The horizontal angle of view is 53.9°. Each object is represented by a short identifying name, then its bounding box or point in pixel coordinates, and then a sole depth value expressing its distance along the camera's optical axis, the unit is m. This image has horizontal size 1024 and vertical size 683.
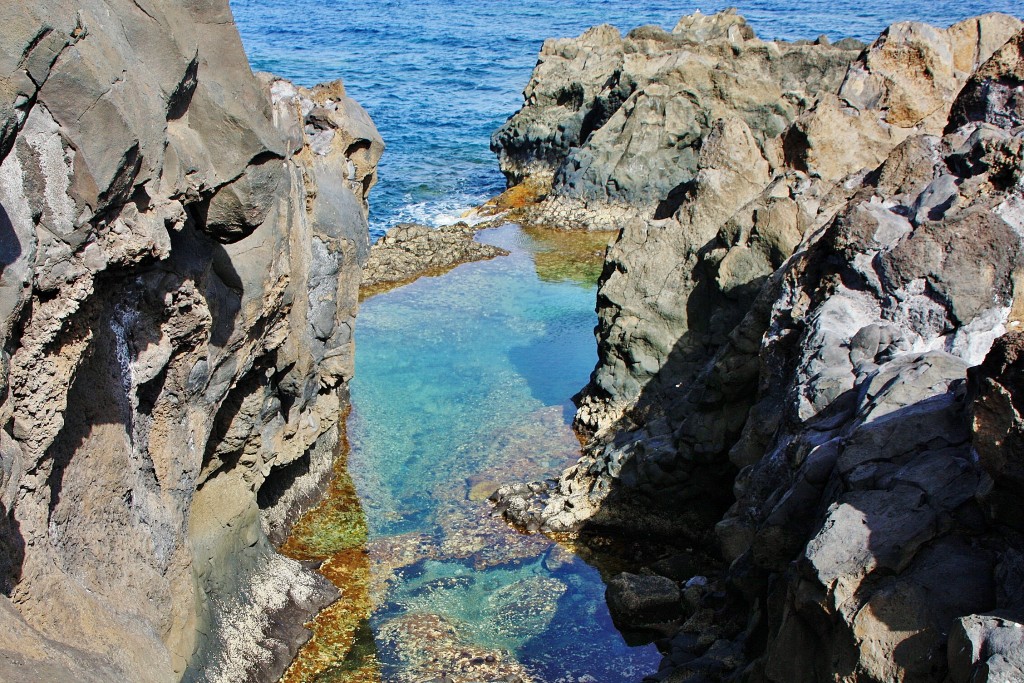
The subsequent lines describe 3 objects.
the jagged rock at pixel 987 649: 5.34
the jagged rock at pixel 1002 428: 5.98
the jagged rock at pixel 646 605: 11.69
